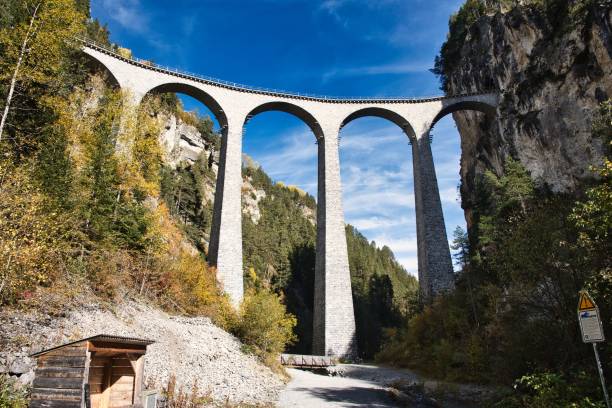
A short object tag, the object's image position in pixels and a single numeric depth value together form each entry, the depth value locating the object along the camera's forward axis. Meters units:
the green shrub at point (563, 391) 7.30
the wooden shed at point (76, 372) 5.85
